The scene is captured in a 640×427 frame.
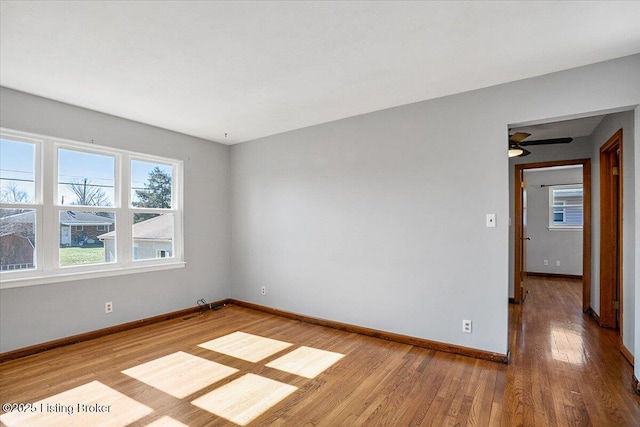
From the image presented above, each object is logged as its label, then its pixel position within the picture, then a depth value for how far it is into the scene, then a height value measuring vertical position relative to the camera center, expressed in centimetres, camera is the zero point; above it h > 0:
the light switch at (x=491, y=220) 289 -5
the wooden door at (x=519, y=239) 487 -38
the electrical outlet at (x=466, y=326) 300 -107
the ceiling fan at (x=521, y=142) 380 +97
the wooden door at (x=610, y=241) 369 -31
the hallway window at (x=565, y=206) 704 +19
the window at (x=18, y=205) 299 +9
